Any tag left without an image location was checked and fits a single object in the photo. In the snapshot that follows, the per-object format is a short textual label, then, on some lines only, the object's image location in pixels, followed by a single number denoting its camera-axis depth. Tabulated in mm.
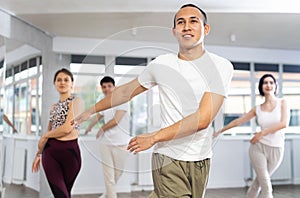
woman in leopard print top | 2111
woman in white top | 2664
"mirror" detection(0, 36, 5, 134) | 2691
